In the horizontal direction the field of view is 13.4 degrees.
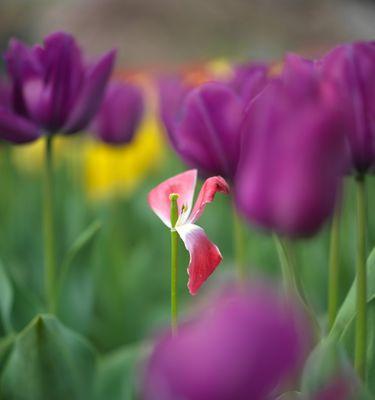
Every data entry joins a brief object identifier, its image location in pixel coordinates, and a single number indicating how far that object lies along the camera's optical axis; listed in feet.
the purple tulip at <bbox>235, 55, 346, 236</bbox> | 2.04
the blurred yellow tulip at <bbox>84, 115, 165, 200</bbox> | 7.17
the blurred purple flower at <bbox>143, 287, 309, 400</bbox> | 1.92
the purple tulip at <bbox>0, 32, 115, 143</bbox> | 3.17
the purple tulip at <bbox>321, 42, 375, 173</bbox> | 2.52
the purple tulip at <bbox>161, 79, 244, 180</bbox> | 2.79
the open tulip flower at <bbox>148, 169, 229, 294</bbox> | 2.53
